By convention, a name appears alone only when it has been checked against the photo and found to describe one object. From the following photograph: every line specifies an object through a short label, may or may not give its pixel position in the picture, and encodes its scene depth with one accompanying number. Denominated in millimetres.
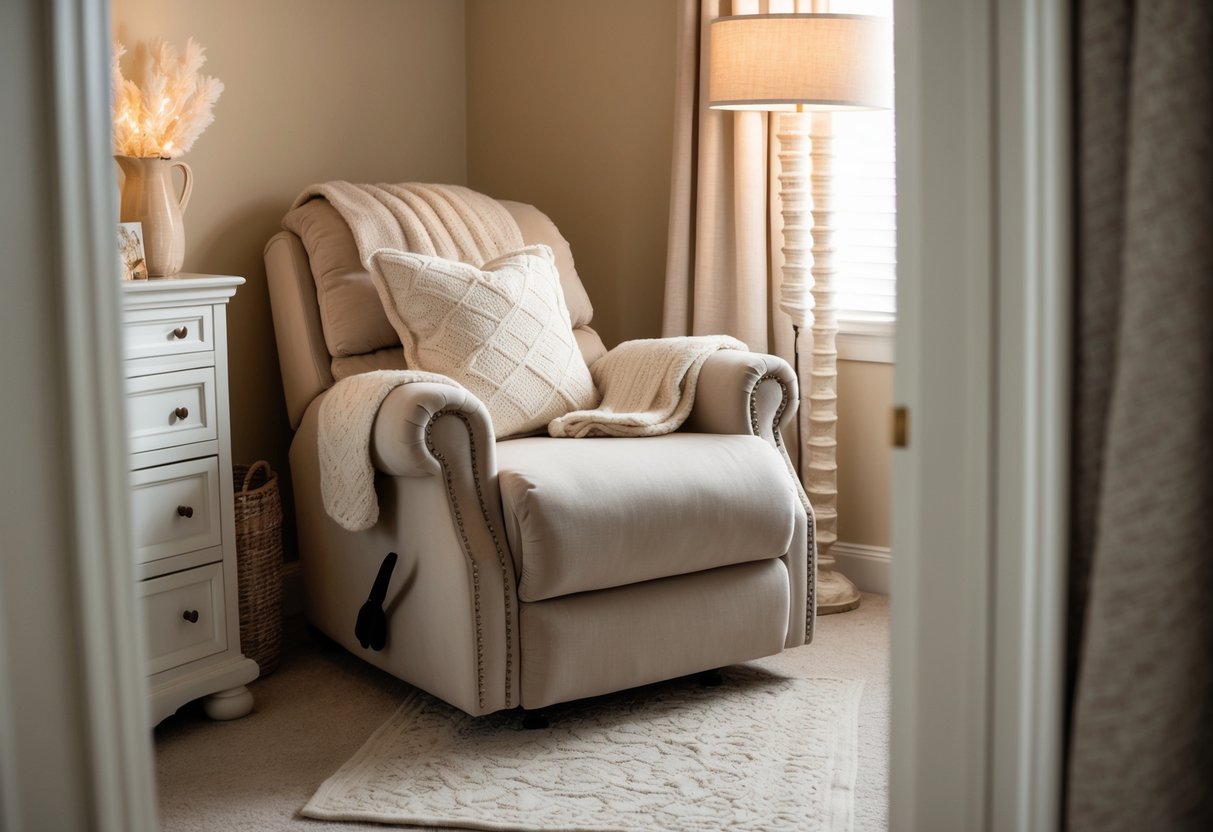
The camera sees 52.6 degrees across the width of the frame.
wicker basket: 2662
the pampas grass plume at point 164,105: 2482
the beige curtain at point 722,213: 3250
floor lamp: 2826
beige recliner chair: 2283
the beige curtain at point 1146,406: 876
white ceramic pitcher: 2484
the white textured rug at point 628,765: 2059
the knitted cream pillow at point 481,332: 2609
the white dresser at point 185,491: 2330
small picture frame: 2402
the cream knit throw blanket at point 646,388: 2637
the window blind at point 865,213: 3289
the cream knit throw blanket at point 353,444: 2398
